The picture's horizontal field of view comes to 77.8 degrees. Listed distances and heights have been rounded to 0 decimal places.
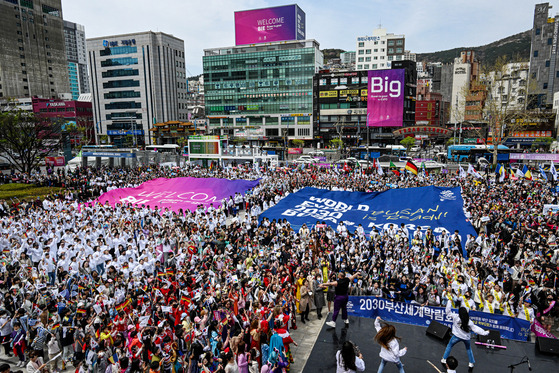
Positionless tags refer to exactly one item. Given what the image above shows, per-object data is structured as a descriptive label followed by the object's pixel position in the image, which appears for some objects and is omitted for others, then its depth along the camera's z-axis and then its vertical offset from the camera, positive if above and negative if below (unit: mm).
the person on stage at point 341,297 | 8891 -4396
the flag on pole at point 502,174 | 23531 -3369
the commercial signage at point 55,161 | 39938 -3544
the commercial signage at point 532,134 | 54188 -1597
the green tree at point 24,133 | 33812 -278
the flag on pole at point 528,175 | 20897 -3063
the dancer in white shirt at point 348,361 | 6117 -4162
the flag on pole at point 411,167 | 25066 -2997
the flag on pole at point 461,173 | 24922 -3470
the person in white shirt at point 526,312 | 9172 -5002
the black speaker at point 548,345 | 7691 -4920
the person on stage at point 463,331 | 7312 -4396
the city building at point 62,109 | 89188 +5432
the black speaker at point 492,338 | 8156 -5006
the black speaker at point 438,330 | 8453 -5026
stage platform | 7531 -5230
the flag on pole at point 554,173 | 20695 -2932
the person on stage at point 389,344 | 6426 -4041
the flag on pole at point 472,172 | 25125 -3474
